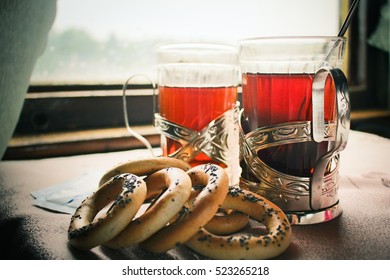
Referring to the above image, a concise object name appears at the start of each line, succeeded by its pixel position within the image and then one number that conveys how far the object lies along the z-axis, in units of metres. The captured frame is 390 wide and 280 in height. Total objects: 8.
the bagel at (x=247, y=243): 0.47
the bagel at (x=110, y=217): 0.48
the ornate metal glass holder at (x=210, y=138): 0.67
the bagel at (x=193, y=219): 0.47
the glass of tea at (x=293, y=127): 0.56
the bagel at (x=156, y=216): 0.47
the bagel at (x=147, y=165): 0.62
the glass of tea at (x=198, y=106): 0.68
